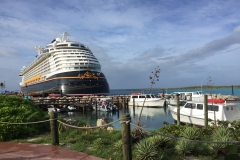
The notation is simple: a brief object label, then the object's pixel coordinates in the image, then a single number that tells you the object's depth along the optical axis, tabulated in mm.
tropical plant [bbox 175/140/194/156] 5520
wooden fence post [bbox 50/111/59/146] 6480
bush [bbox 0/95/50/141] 7602
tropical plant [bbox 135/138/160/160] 4996
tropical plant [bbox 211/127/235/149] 5752
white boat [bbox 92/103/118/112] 31995
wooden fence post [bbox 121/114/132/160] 4539
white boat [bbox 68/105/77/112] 31486
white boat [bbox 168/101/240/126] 15672
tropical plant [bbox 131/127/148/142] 6836
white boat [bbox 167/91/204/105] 36900
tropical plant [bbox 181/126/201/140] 6252
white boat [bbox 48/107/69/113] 30809
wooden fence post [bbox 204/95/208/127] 13543
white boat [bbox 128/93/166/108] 36375
